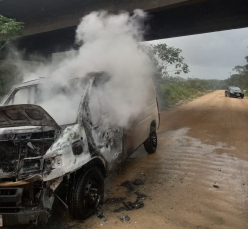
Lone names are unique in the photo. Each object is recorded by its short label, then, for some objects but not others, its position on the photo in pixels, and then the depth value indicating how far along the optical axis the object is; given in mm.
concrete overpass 10312
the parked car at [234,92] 26828
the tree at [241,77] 48441
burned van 2457
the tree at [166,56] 20875
